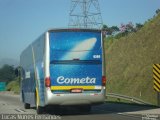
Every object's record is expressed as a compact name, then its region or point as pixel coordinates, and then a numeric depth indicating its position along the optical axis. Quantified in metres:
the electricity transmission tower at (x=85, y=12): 57.19
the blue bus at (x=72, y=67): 20.59
